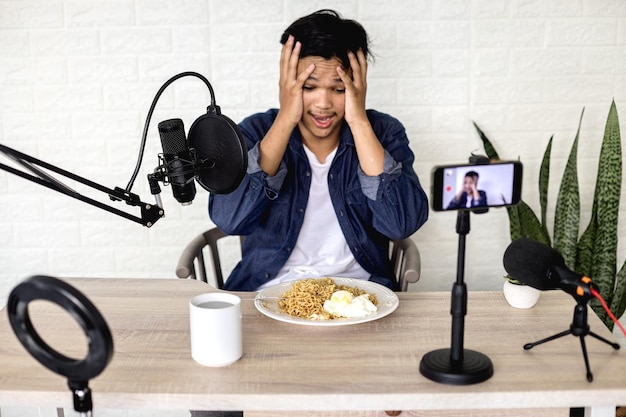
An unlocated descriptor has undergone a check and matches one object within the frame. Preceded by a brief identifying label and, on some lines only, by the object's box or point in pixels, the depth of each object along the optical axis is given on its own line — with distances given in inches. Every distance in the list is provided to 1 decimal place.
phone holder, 52.2
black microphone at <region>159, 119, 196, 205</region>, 53.9
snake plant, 95.4
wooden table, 51.1
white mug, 54.1
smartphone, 49.8
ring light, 40.9
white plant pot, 65.8
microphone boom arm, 47.9
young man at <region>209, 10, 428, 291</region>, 82.7
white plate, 61.7
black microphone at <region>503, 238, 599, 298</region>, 52.6
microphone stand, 54.4
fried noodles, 63.6
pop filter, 56.9
